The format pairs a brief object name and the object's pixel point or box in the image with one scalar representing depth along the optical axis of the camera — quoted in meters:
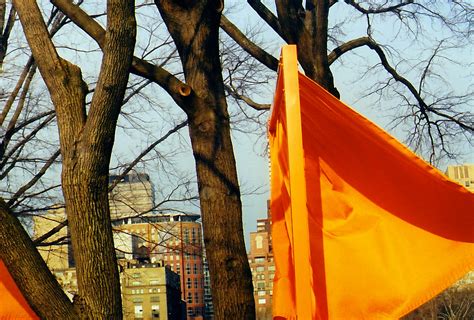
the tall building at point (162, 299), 78.51
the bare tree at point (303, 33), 10.88
